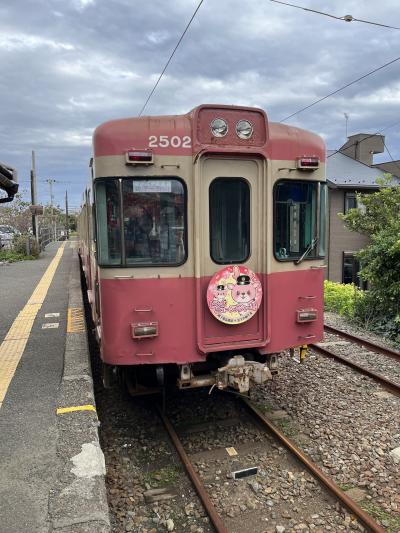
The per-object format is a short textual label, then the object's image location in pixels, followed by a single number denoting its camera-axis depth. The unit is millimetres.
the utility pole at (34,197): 23384
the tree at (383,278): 10180
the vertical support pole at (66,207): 58859
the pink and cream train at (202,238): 4406
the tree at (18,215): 26314
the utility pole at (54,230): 44828
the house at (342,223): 22391
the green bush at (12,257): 21016
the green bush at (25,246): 22328
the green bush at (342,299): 11820
